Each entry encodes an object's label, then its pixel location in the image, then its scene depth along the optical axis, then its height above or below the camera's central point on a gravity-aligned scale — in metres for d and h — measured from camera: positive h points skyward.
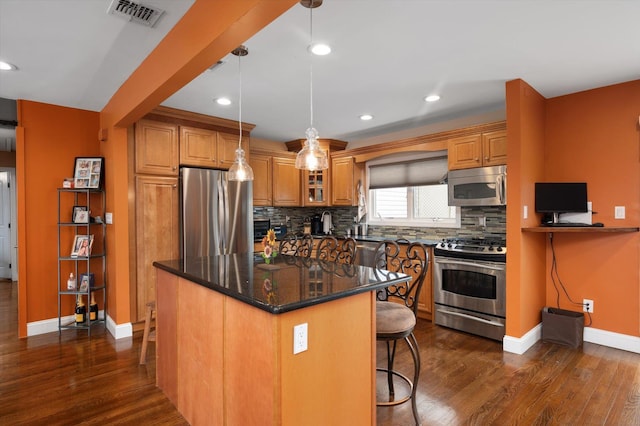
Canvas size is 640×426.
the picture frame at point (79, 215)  3.86 +0.02
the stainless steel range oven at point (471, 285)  3.46 -0.77
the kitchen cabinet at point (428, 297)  4.11 -1.00
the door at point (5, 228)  6.61 -0.20
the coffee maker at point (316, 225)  5.82 -0.20
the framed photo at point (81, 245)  3.82 -0.32
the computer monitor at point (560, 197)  3.40 +0.14
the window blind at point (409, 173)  4.62 +0.56
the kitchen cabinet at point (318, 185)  5.54 +0.45
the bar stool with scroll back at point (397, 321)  2.09 -0.66
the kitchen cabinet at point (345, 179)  5.30 +0.52
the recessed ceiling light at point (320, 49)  2.46 +1.18
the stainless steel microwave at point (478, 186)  3.68 +0.28
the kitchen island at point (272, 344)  1.52 -0.65
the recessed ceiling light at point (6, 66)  2.79 +1.22
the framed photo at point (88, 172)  3.79 +0.48
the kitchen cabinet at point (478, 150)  3.66 +0.67
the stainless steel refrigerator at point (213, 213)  3.95 +0.02
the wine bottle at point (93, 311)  3.91 -1.06
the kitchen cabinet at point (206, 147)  4.05 +0.81
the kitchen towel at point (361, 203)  5.31 +0.15
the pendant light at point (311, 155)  2.24 +0.38
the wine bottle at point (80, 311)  3.81 -1.04
